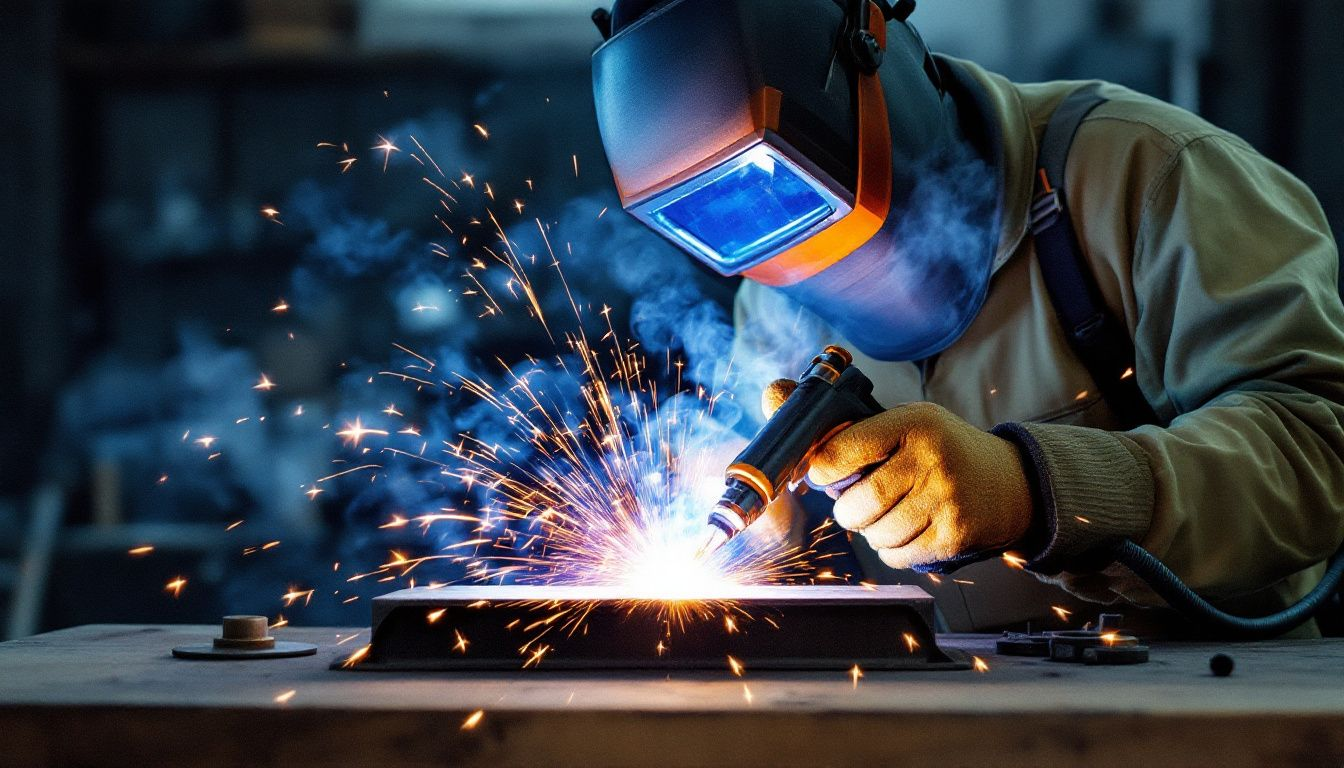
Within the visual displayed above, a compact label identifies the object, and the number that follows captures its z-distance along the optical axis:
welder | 1.16
